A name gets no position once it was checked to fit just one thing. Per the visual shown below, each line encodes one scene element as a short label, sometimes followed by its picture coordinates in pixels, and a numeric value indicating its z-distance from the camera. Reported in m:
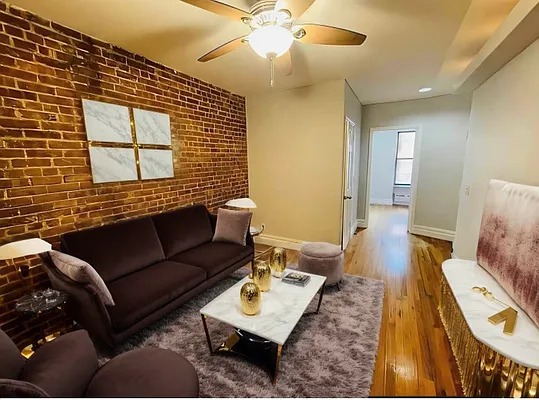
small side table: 1.63
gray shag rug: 1.53
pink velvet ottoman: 2.61
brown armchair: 1.03
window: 7.20
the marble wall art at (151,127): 2.57
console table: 1.18
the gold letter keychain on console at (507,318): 1.33
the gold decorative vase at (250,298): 1.63
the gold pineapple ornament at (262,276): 1.92
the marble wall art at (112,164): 2.22
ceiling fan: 1.37
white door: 3.59
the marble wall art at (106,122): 2.15
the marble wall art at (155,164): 2.64
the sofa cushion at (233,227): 2.97
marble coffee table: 1.54
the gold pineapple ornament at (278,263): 2.19
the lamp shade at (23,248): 1.53
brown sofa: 1.69
